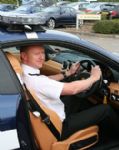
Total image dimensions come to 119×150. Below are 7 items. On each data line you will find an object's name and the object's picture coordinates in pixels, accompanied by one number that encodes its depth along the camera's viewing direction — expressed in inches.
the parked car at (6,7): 662.1
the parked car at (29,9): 568.5
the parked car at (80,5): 711.1
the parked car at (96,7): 675.7
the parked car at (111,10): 638.4
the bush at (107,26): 428.7
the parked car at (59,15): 537.0
